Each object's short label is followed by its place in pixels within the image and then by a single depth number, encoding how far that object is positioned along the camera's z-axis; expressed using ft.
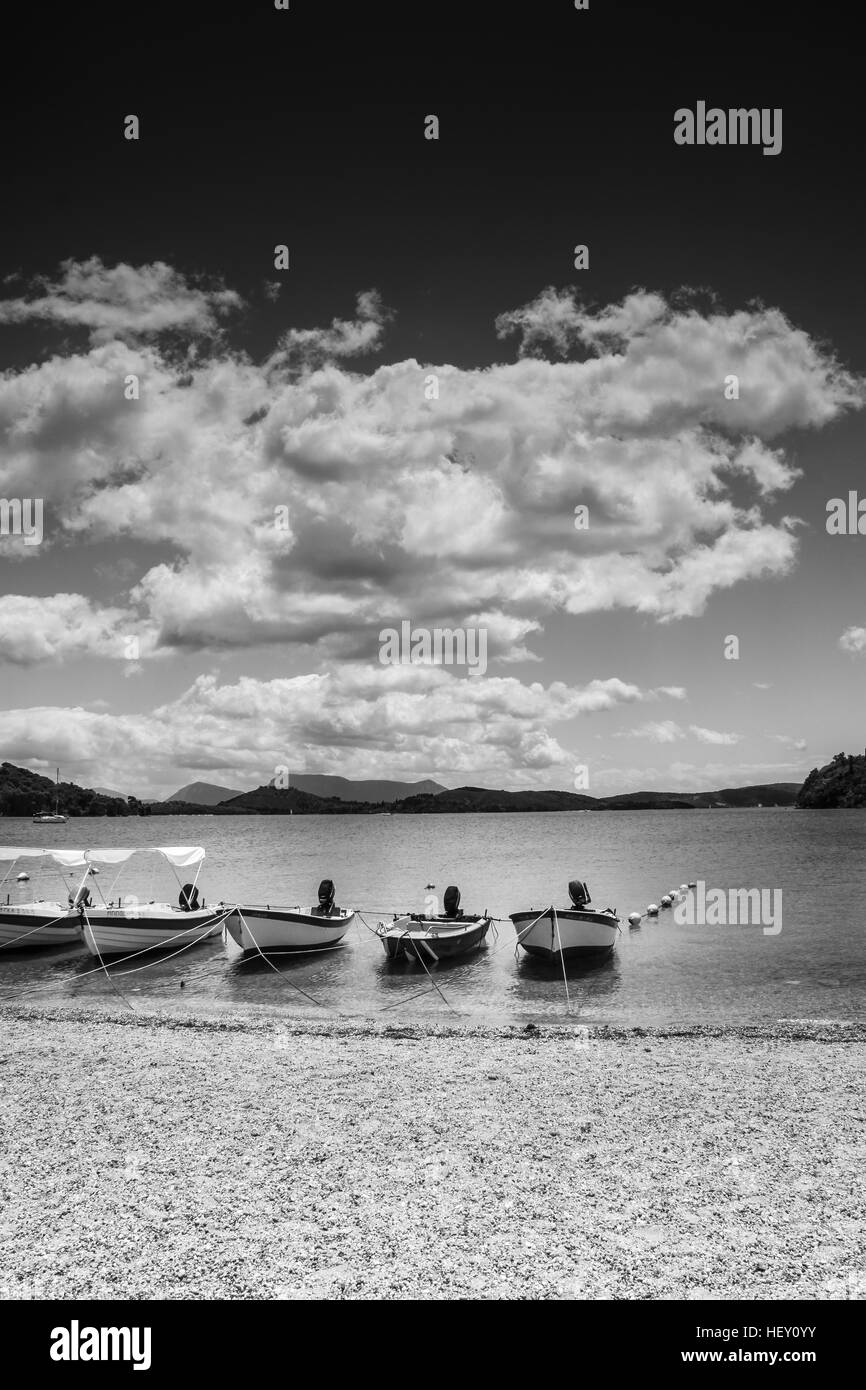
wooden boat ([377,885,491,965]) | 79.66
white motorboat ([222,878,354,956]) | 82.02
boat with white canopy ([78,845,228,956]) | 83.10
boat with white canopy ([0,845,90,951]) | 87.04
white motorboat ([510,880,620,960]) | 79.66
